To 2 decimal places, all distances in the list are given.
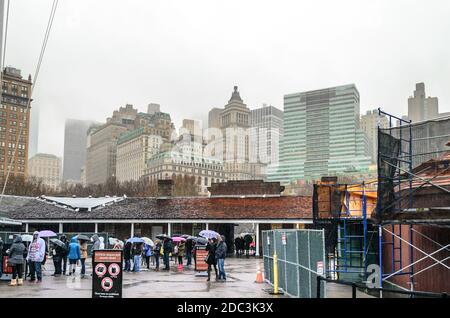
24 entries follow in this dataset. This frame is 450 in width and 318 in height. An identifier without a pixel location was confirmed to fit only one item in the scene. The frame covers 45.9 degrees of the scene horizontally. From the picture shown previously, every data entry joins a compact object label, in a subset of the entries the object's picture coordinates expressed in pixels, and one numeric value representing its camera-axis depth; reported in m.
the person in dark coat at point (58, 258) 19.16
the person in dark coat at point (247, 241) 37.22
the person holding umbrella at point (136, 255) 20.94
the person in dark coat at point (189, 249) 25.87
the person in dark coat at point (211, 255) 17.91
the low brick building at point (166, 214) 38.47
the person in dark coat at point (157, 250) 23.53
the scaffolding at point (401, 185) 12.46
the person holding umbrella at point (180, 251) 23.85
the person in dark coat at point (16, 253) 15.39
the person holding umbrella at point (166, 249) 22.88
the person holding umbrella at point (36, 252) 16.41
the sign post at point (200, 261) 20.90
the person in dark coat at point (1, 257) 16.69
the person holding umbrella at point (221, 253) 17.69
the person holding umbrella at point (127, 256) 21.56
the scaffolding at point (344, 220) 18.05
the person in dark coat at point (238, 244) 37.25
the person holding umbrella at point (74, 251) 18.55
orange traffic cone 17.92
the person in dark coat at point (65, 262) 19.67
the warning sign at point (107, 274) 10.78
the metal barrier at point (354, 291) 5.77
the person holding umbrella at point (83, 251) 18.62
